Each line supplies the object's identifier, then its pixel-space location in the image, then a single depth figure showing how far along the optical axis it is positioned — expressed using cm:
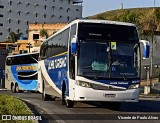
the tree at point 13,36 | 12244
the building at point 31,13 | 13538
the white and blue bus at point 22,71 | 3831
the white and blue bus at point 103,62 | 1625
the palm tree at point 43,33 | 9575
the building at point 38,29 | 9982
